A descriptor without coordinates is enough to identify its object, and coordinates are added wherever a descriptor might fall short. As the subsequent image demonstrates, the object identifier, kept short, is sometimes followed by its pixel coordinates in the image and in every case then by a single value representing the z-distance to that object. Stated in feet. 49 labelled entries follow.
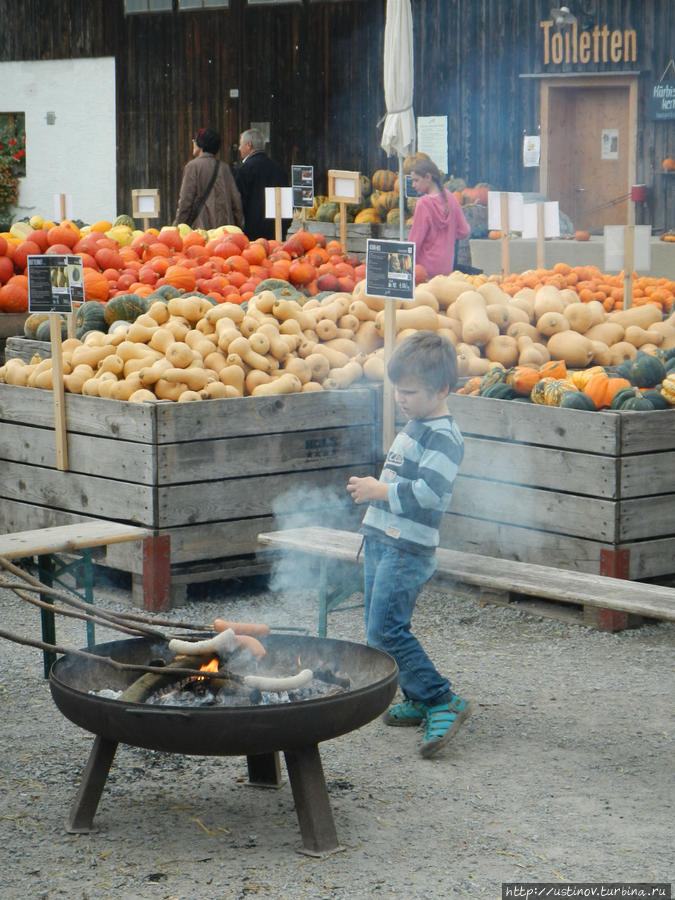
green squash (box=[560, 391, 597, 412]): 34.75
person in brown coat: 68.01
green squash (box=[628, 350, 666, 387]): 37.16
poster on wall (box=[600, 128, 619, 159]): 97.12
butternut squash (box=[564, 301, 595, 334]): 43.39
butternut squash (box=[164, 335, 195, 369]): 37.47
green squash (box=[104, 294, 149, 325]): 44.30
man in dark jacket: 70.96
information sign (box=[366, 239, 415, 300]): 36.00
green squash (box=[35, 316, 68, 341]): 46.52
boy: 25.28
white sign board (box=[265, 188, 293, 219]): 61.66
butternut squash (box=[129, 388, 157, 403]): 36.07
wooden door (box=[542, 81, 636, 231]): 96.40
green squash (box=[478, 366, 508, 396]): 38.31
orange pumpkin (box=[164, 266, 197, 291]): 48.56
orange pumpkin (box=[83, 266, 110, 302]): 49.47
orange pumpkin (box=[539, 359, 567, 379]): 37.54
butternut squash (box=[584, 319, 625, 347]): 43.17
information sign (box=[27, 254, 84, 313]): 35.05
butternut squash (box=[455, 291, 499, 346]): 41.87
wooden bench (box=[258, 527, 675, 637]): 26.21
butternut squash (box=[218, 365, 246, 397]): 38.27
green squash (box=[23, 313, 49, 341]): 47.47
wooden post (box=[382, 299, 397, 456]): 37.18
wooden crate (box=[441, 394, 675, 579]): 33.55
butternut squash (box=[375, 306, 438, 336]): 42.44
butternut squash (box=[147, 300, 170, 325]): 41.76
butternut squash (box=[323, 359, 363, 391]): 40.20
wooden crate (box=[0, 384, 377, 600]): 35.48
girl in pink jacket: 58.13
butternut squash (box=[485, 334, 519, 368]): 41.65
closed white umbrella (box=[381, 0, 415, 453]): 50.72
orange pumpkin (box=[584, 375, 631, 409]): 35.41
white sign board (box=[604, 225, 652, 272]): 44.82
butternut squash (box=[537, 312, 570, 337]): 43.00
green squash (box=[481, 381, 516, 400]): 37.32
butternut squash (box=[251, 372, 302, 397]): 38.29
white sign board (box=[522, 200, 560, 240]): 52.37
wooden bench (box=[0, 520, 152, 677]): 30.08
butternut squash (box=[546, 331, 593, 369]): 41.67
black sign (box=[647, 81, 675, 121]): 91.95
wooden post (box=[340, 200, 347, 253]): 61.17
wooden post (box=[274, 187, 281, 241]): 61.03
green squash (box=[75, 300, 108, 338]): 45.41
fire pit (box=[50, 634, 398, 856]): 19.71
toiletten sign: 93.31
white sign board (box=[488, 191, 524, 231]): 52.46
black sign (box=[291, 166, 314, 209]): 61.92
